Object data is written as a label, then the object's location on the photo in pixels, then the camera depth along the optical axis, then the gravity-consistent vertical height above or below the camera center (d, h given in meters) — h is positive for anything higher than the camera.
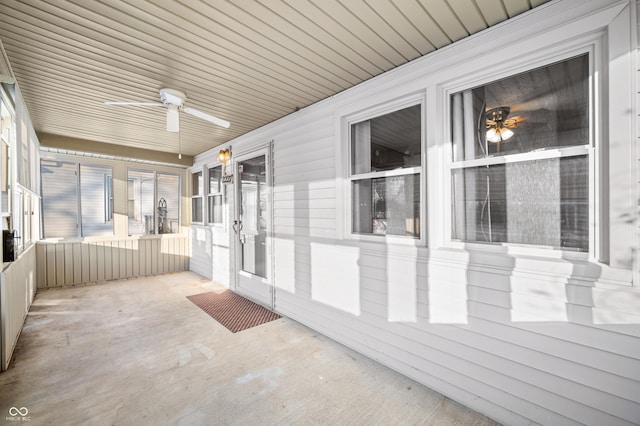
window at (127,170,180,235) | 5.91 +0.27
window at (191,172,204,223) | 6.12 +0.39
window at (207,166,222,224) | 5.37 +0.36
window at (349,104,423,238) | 2.43 +0.37
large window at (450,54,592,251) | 1.68 +0.35
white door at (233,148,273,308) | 4.00 -0.20
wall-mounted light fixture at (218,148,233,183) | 4.83 +0.99
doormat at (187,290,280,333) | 3.49 -1.39
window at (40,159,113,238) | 5.13 +0.32
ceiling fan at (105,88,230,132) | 2.86 +1.18
